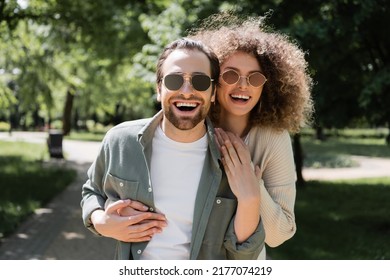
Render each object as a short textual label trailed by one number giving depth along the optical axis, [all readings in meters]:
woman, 2.22
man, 2.10
